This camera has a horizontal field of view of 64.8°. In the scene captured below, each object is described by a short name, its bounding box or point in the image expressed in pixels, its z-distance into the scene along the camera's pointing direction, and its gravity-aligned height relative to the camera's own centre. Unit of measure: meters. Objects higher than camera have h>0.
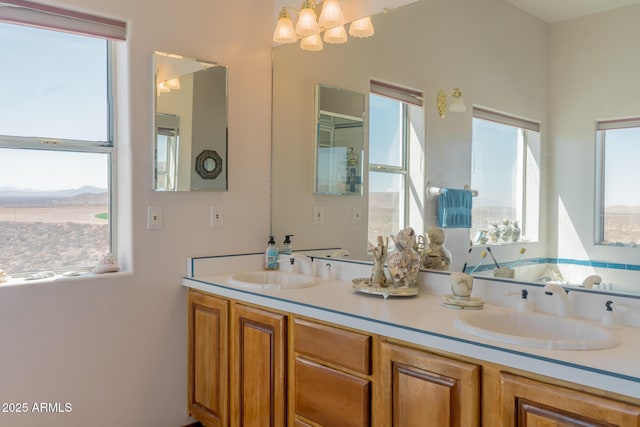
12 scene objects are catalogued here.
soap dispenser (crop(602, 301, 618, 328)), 1.56 -0.35
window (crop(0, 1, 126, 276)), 2.16 +0.27
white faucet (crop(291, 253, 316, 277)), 2.57 -0.31
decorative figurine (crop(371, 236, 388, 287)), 2.13 -0.27
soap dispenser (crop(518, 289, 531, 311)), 1.74 -0.34
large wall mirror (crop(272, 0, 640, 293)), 1.71 +0.44
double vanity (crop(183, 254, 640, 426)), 1.25 -0.46
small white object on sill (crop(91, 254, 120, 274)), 2.31 -0.30
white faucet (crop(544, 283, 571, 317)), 1.66 -0.32
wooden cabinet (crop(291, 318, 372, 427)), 1.69 -0.61
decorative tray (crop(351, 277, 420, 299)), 2.00 -0.35
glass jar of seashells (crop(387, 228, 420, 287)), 2.05 -0.24
